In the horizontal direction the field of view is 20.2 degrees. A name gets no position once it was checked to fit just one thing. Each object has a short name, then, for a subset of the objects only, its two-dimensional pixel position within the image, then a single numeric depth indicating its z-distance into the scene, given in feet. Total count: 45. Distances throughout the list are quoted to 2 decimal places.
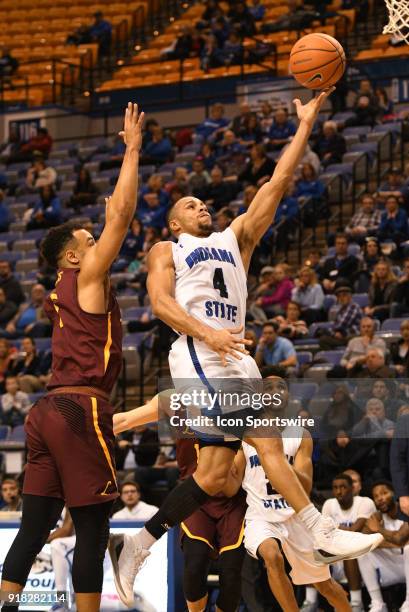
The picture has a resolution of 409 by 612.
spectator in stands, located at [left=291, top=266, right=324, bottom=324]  47.14
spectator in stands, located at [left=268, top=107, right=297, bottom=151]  61.21
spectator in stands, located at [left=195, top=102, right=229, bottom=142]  66.54
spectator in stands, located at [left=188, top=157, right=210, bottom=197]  60.08
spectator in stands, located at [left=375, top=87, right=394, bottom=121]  61.21
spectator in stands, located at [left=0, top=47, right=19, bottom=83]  83.15
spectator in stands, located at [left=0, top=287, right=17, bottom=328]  57.57
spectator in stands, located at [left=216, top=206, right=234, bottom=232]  51.13
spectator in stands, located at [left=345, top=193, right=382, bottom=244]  50.75
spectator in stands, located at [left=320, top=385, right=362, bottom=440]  37.29
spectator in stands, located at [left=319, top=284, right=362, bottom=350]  44.27
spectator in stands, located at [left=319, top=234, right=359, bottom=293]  48.16
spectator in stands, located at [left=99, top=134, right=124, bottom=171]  70.33
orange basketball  24.36
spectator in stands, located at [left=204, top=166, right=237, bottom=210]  58.18
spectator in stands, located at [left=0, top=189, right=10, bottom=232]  68.80
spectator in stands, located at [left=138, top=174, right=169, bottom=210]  59.98
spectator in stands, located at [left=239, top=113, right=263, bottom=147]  62.69
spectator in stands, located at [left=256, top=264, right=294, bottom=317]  48.21
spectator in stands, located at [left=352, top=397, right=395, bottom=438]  36.58
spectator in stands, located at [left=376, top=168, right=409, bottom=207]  49.99
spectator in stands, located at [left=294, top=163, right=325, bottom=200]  56.03
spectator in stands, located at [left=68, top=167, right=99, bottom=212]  66.85
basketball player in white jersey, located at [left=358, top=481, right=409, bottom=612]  32.99
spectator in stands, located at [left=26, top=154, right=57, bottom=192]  70.44
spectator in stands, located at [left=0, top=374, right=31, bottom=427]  47.32
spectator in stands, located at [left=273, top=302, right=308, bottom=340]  45.73
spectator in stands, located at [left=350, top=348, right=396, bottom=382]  38.14
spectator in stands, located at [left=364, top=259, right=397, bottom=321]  44.42
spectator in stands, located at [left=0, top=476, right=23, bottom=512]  39.14
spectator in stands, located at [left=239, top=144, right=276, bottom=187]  57.67
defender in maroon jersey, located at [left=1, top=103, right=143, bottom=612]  18.98
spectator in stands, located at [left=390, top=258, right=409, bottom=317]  43.55
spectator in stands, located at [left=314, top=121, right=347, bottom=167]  58.23
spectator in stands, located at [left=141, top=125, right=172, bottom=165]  67.97
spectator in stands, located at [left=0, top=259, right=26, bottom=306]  58.70
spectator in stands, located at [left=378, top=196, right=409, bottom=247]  48.85
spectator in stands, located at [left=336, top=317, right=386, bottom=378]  40.50
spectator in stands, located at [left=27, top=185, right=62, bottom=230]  65.72
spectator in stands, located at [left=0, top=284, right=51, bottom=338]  54.19
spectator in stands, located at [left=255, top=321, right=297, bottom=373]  42.80
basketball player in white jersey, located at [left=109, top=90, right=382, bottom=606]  21.33
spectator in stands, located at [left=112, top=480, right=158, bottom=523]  36.60
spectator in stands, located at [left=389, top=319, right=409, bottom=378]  38.81
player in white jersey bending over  26.48
